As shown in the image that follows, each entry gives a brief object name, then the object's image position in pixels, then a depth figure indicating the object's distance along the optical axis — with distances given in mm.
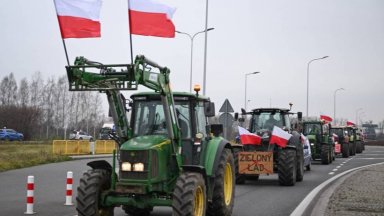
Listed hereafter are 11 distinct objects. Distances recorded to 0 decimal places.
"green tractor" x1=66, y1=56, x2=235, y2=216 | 8164
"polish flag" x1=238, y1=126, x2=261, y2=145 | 17281
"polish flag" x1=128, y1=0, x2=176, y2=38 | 8484
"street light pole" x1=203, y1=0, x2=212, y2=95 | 29653
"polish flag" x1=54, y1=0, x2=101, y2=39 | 8508
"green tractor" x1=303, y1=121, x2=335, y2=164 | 28219
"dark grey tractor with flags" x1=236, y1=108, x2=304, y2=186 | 16609
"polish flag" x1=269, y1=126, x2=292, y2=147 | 16891
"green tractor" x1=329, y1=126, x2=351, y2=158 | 37094
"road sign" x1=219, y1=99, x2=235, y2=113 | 21375
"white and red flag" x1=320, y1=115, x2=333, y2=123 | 31900
